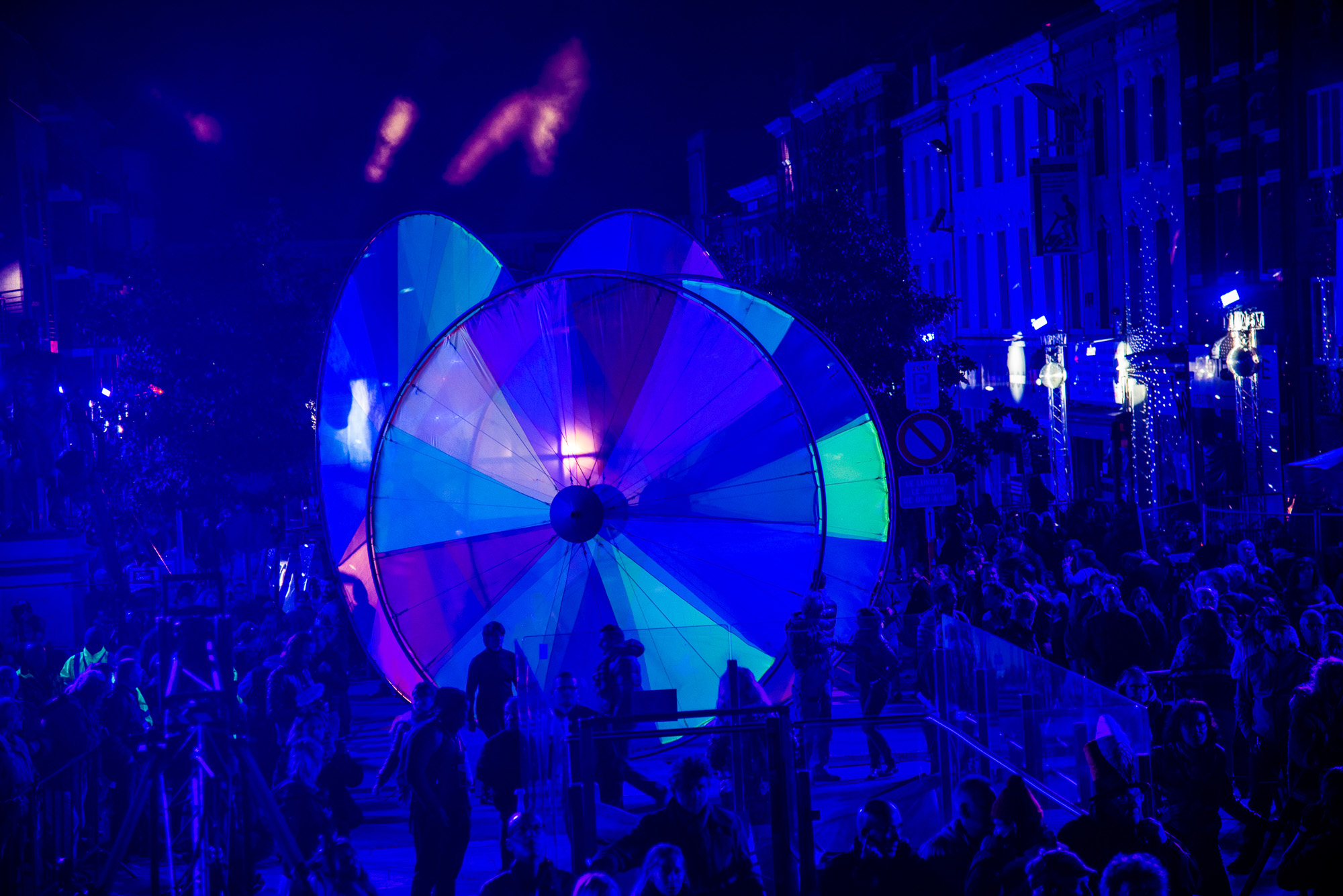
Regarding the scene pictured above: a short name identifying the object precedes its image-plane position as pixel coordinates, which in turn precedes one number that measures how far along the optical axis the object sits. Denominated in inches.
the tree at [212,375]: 1371.8
